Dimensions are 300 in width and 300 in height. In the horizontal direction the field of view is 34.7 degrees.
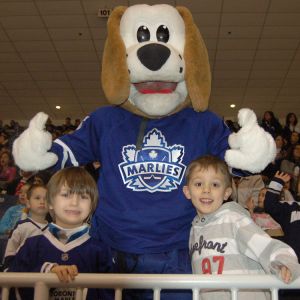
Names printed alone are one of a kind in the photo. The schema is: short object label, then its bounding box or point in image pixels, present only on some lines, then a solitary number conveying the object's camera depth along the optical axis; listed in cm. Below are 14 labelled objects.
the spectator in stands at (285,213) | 321
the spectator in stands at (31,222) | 298
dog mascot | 179
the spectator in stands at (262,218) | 350
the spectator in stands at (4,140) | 676
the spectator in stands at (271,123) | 736
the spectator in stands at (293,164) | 539
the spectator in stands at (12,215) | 385
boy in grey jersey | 158
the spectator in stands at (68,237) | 169
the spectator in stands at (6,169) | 569
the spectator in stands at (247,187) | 441
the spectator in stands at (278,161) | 544
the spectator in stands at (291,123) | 763
